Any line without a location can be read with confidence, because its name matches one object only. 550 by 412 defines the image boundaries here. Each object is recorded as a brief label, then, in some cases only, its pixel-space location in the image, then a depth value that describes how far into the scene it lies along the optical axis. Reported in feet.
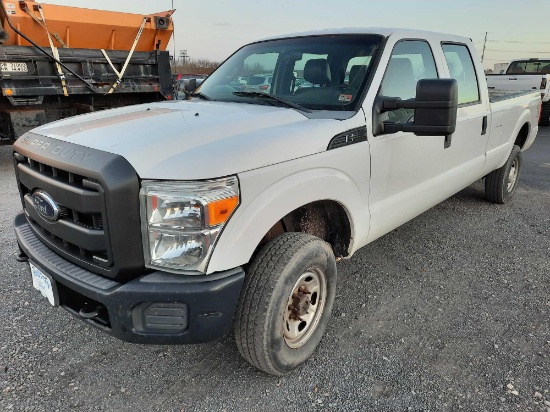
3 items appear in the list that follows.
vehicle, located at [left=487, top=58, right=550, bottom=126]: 38.42
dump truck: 22.97
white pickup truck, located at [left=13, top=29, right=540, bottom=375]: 6.48
